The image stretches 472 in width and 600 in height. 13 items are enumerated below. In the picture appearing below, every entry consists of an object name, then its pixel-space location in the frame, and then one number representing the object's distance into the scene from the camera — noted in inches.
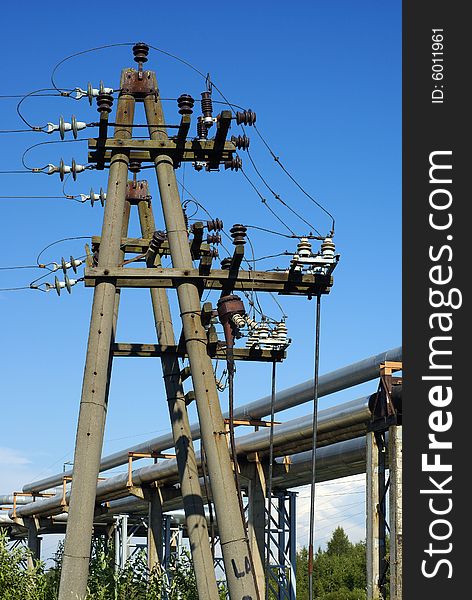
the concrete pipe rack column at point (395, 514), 574.2
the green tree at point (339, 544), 3238.9
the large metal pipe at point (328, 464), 928.3
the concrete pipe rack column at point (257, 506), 994.1
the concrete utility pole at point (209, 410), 538.6
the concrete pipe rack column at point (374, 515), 622.5
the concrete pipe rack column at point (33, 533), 1952.5
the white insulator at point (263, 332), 617.9
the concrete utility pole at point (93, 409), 583.5
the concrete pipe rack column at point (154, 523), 1059.6
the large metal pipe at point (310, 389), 905.5
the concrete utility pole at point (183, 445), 617.3
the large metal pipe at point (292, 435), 768.9
